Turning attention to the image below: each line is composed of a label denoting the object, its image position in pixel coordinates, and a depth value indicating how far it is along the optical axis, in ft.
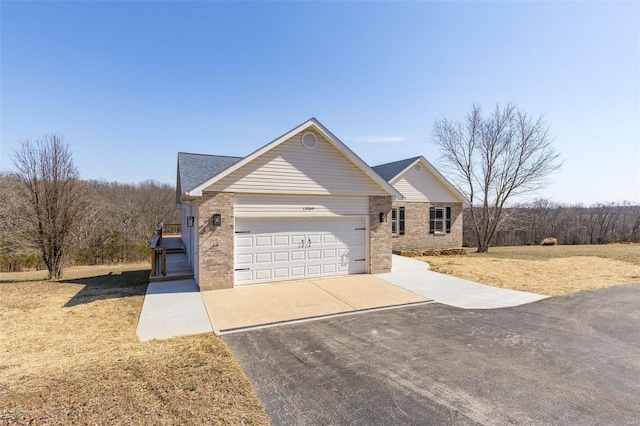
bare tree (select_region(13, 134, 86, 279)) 40.27
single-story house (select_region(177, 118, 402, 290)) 29.78
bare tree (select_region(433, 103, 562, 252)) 71.20
